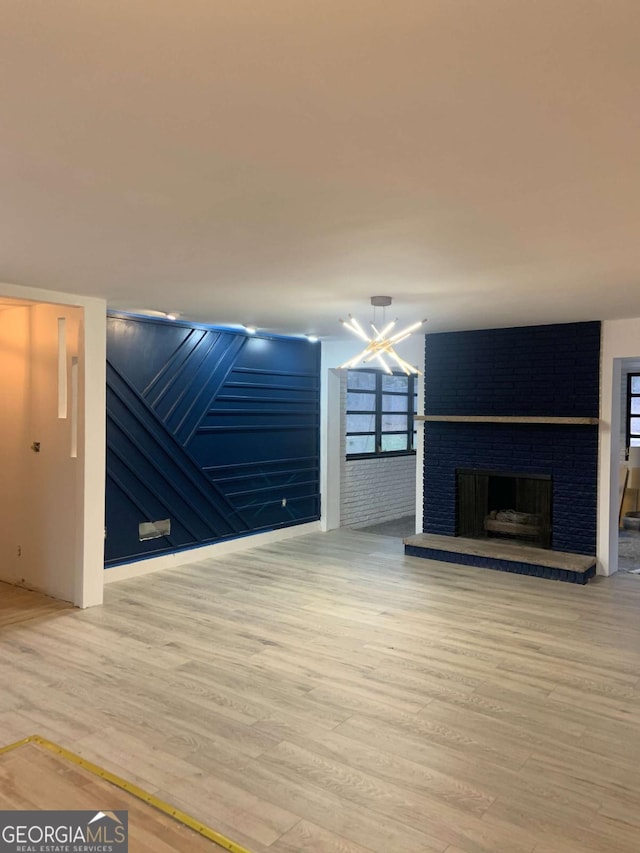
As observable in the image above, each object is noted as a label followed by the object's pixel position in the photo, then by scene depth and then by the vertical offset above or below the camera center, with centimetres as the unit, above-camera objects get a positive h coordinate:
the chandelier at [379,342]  425 +52
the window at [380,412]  825 +8
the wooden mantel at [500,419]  583 +0
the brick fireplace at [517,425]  592 -5
